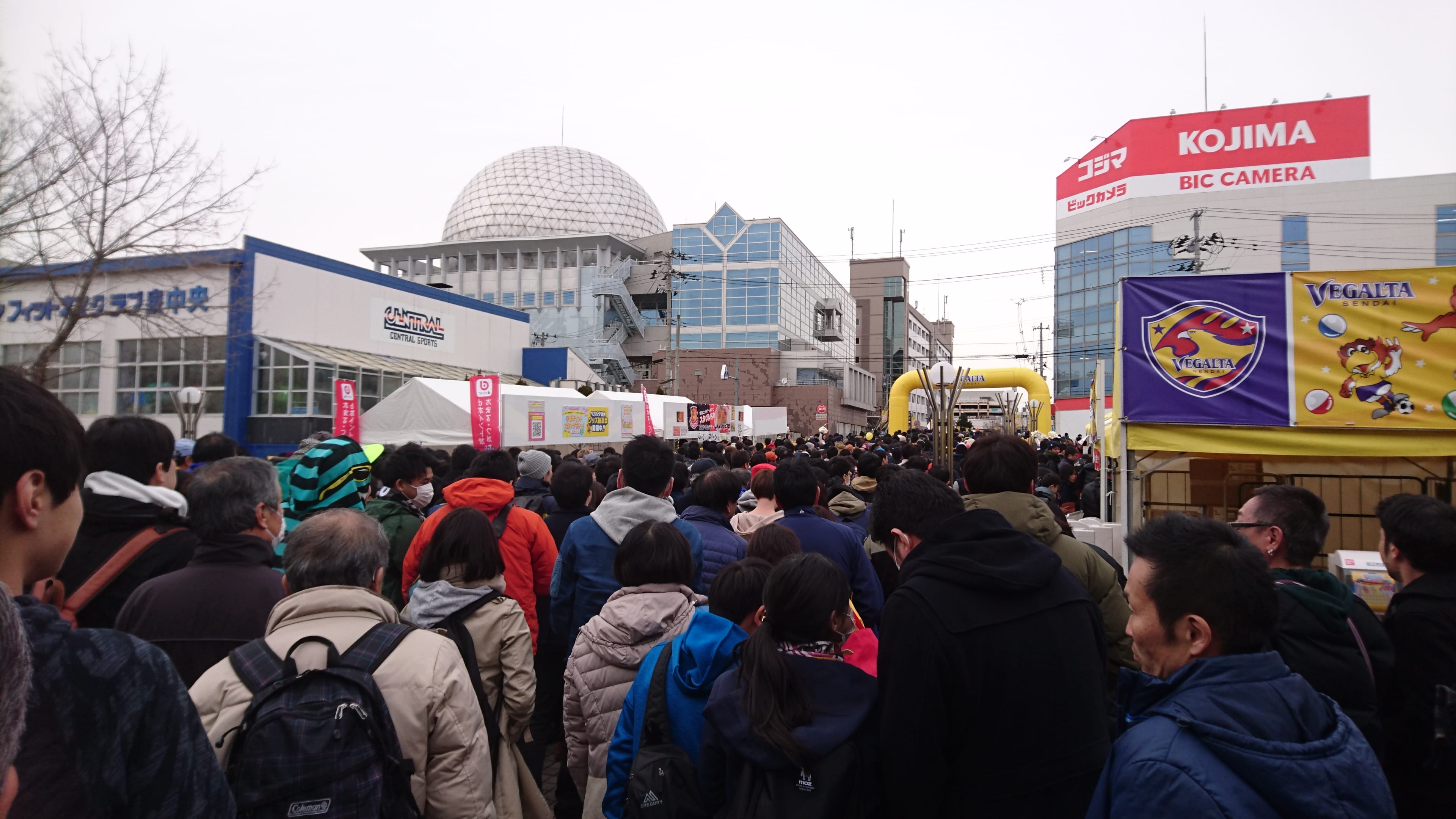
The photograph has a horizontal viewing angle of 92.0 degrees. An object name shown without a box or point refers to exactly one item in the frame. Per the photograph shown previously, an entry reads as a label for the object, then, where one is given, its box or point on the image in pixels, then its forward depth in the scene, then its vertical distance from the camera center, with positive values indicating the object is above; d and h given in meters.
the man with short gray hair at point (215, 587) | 2.47 -0.61
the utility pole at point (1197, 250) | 26.52 +7.10
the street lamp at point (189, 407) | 15.76 +0.33
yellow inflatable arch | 33.47 +2.24
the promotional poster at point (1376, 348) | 5.17 +0.63
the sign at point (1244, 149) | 39.94 +16.60
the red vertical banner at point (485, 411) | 11.70 +0.19
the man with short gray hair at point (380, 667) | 2.07 -0.75
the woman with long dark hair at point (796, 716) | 1.97 -0.84
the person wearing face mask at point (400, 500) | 4.62 -0.57
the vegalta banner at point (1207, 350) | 5.46 +0.64
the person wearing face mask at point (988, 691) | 2.09 -0.81
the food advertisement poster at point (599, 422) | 14.99 +0.03
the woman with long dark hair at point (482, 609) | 3.14 -0.84
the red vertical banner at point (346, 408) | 11.03 +0.20
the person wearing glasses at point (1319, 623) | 2.44 -0.69
